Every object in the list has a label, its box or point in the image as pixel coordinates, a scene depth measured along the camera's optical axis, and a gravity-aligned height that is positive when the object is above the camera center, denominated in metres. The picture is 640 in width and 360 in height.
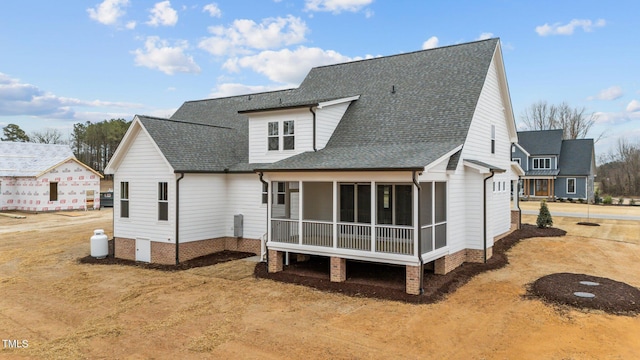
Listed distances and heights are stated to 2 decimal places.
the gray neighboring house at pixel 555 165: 42.25 +1.74
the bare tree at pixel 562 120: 62.97 +10.17
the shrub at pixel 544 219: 22.30 -2.25
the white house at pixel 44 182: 35.09 -0.11
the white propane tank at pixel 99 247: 17.27 -2.99
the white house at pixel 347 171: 12.46 +0.33
